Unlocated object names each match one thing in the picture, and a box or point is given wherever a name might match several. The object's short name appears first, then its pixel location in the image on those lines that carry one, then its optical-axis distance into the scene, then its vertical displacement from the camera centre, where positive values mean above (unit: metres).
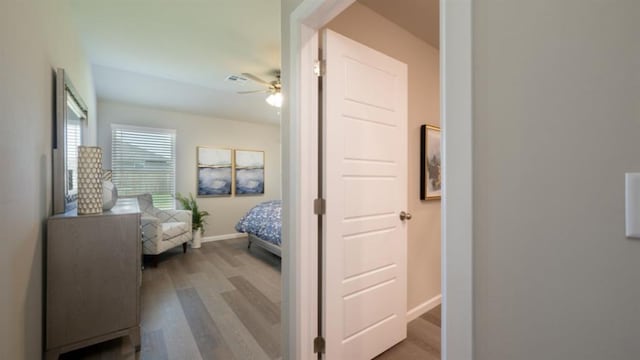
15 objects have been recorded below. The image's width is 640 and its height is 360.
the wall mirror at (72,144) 1.86 +0.29
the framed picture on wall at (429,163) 2.33 +0.15
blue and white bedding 3.57 -0.66
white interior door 1.51 -0.13
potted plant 4.52 -0.64
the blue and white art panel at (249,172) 5.33 +0.17
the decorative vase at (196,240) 4.52 -1.05
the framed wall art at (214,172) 4.91 +0.16
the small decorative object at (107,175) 2.22 +0.05
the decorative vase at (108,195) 1.85 -0.10
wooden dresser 1.55 -0.63
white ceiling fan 3.37 +1.20
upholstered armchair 3.43 -0.69
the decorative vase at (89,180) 1.69 +0.01
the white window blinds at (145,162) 4.23 +0.32
